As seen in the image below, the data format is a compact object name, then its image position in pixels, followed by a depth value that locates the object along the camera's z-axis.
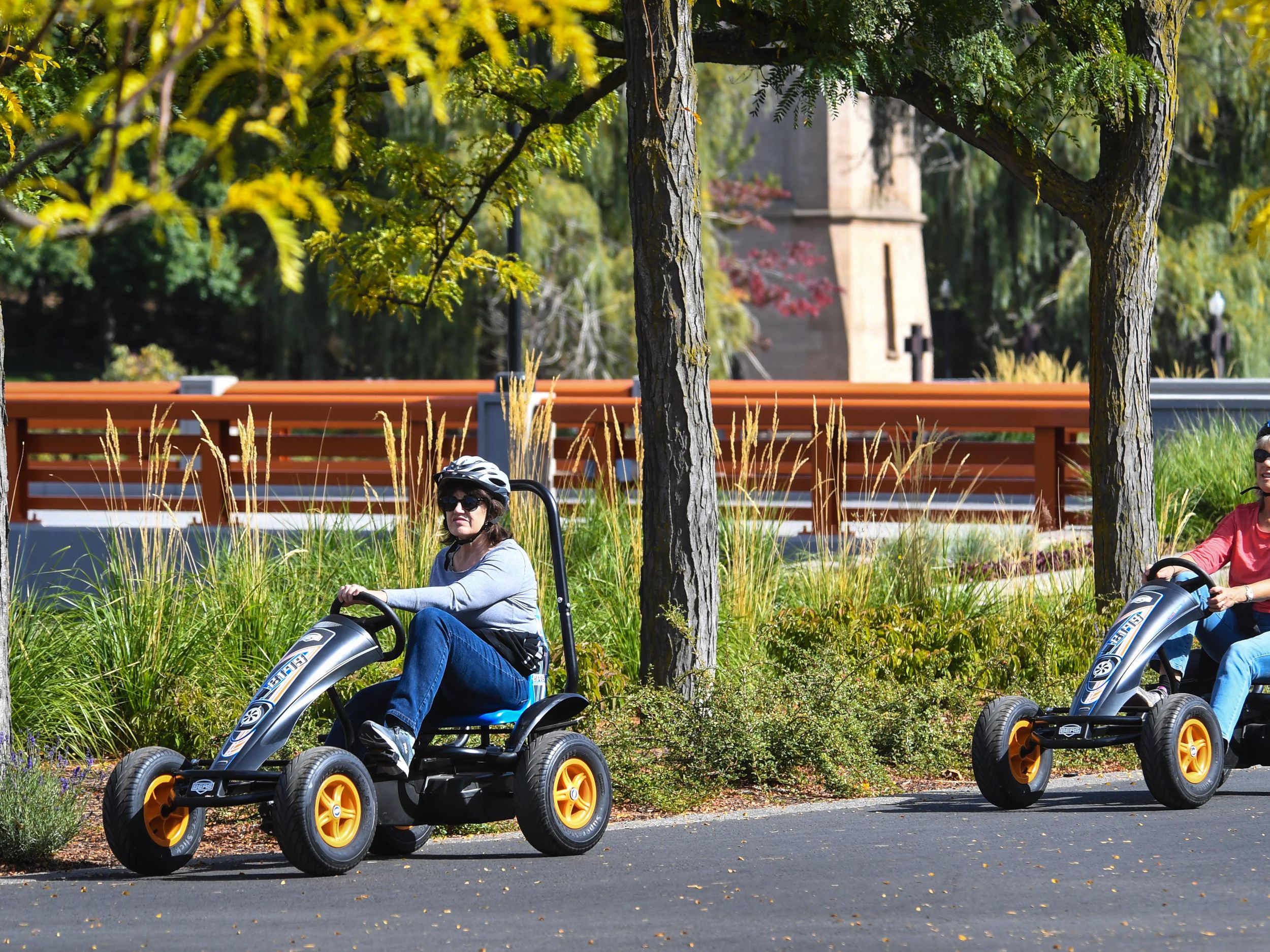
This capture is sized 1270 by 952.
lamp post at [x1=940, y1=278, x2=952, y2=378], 82.19
